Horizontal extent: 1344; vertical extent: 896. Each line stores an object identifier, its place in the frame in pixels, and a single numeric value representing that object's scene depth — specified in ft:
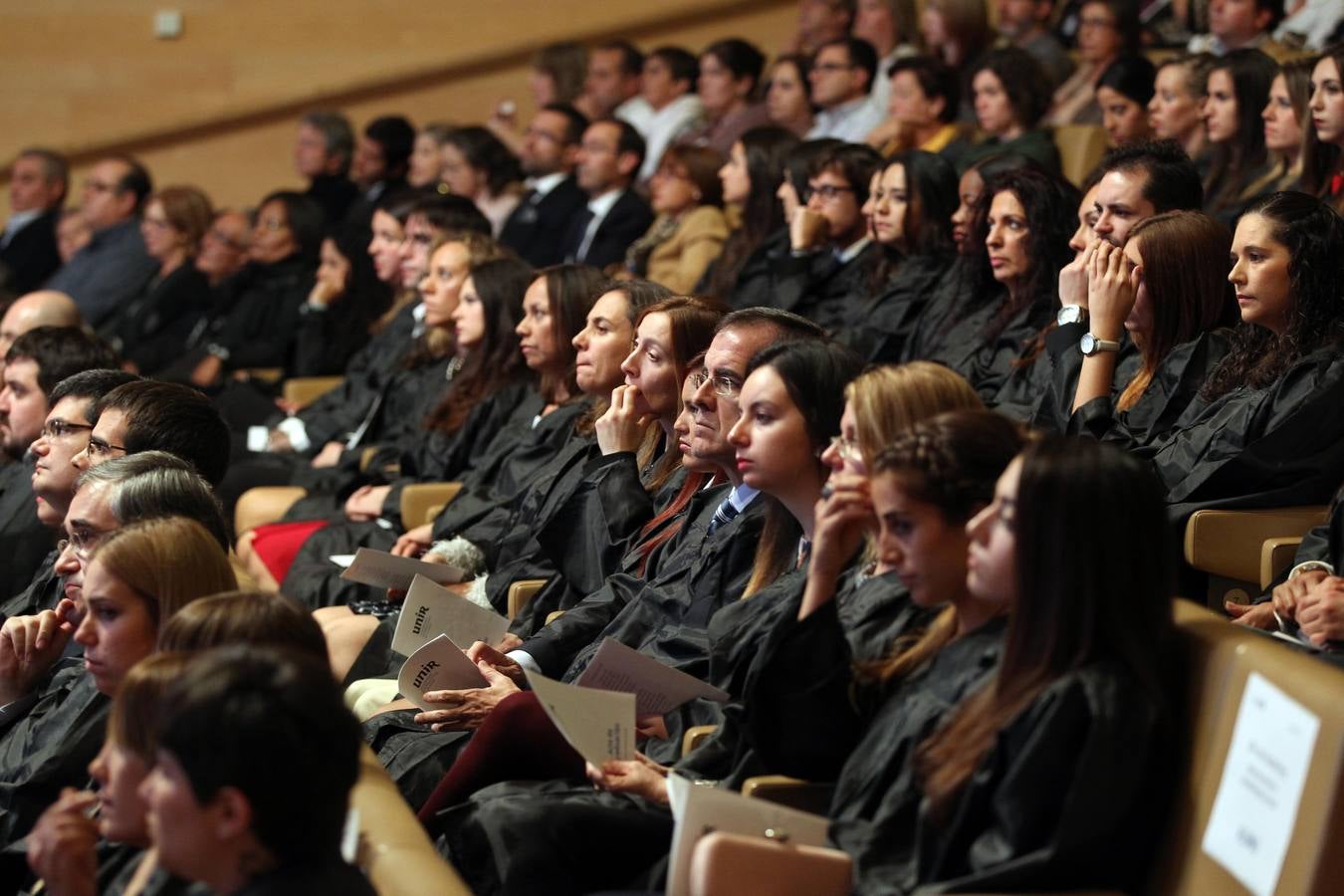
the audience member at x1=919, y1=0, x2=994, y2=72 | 48.01
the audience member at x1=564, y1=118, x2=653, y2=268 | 44.91
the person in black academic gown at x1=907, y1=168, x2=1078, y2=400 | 28.58
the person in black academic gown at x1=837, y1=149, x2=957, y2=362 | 32.96
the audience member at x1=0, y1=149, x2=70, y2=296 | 55.52
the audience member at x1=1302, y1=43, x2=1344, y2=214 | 28.68
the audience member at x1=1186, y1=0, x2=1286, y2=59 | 40.40
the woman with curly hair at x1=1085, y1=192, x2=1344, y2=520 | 21.33
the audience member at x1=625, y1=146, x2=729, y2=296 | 40.78
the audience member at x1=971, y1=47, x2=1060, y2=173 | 40.06
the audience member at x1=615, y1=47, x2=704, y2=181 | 51.98
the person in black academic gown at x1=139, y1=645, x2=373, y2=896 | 12.08
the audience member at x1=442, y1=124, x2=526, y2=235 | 48.37
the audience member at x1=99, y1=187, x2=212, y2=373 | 49.70
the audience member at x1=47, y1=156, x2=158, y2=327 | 52.03
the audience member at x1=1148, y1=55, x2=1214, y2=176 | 35.09
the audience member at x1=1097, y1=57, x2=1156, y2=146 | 37.76
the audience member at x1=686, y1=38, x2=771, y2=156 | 49.96
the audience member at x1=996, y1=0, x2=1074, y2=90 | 47.14
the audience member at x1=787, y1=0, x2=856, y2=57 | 52.80
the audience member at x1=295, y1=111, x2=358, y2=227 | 53.93
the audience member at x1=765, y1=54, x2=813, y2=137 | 47.32
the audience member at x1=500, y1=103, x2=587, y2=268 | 46.65
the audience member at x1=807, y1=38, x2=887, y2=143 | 46.19
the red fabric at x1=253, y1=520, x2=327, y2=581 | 30.96
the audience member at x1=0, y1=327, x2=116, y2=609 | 27.30
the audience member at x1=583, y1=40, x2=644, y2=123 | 55.47
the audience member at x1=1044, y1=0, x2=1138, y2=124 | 43.37
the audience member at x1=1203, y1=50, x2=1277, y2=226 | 32.83
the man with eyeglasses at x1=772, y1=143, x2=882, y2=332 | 35.53
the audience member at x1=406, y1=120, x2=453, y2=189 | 50.93
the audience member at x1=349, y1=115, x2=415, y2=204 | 52.85
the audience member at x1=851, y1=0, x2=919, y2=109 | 51.11
